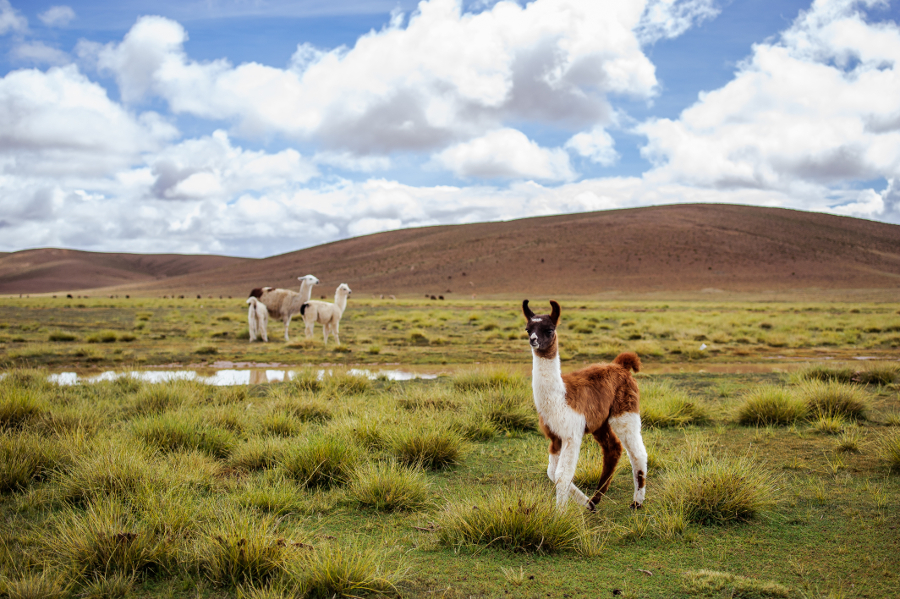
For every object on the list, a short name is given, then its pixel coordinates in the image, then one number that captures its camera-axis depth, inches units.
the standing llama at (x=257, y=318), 746.2
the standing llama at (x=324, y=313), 717.9
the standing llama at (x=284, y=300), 776.3
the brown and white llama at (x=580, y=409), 165.9
